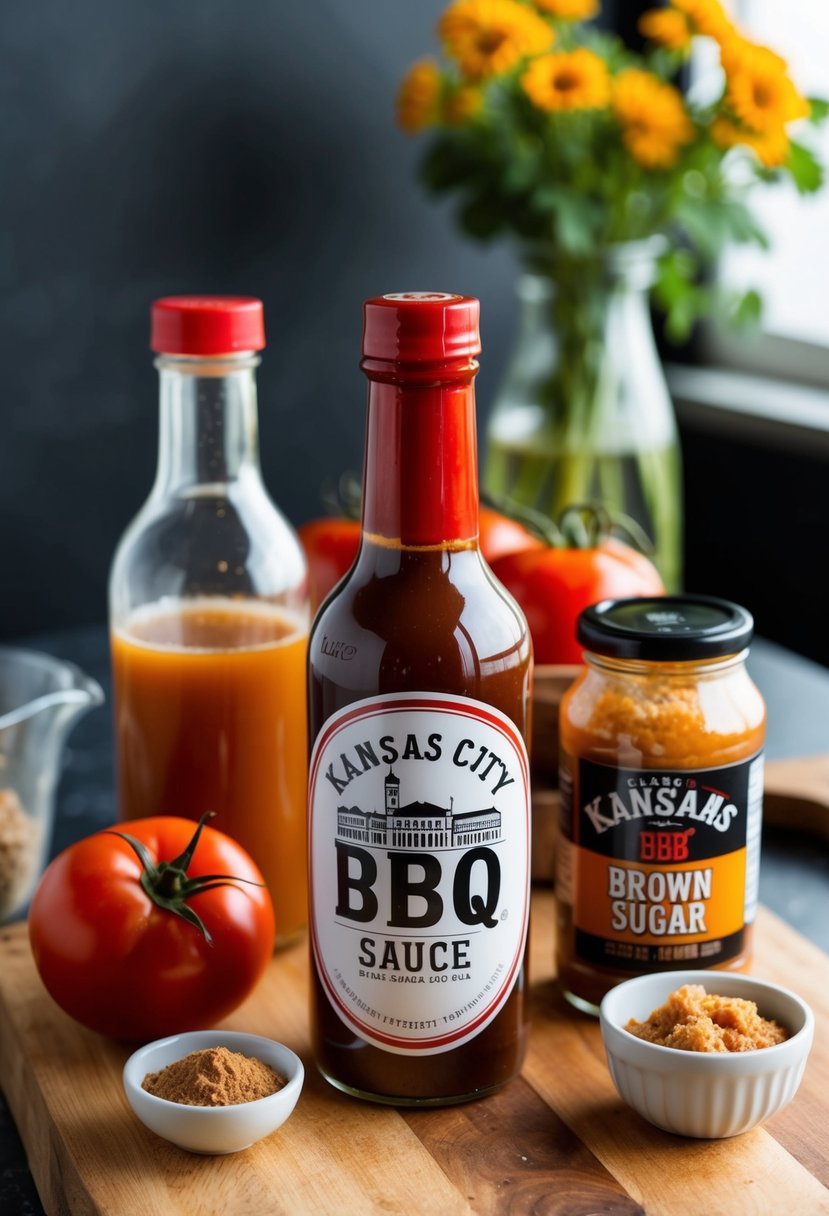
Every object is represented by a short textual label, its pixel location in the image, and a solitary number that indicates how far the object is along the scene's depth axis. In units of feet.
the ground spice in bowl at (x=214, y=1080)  2.45
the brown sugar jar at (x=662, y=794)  2.74
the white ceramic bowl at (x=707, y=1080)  2.42
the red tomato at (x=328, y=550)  3.91
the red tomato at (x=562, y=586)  3.54
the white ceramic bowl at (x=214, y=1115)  2.41
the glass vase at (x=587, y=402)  5.08
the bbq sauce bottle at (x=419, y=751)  2.41
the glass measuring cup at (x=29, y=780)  3.47
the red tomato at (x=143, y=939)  2.70
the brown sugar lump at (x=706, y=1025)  2.48
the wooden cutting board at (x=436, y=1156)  2.38
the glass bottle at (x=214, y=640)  3.10
